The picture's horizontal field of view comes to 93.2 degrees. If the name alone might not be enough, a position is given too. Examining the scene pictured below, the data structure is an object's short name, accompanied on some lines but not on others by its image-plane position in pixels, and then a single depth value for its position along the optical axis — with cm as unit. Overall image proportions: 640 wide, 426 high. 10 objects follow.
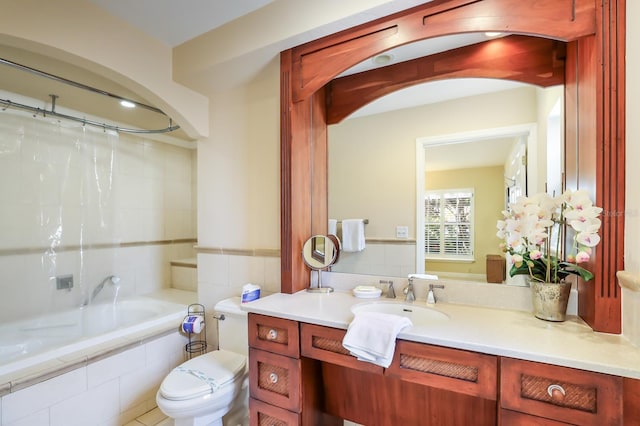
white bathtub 175
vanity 90
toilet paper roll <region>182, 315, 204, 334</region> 225
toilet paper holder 234
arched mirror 109
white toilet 150
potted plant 109
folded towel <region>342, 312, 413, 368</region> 111
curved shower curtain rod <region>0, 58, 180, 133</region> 175
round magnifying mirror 186
